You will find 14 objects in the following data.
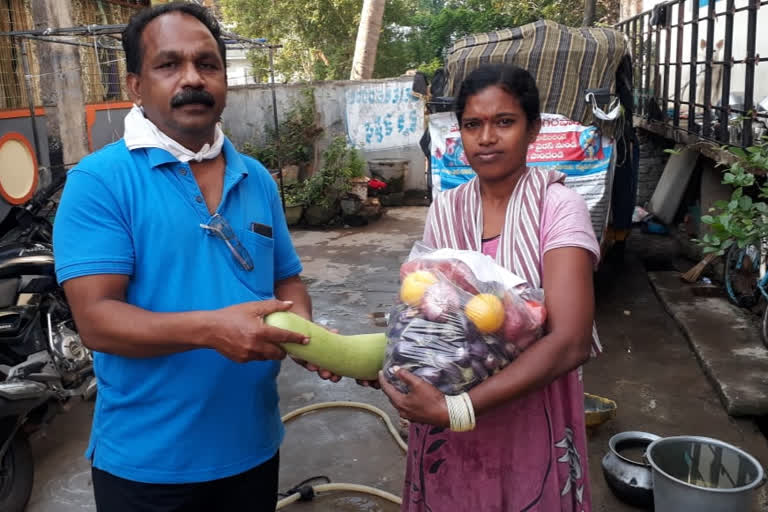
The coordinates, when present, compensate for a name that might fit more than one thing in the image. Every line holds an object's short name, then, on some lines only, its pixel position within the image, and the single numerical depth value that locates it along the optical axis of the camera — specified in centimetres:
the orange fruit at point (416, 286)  139
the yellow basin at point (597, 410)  354
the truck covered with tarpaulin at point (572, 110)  508
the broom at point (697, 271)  621
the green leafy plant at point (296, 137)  1100
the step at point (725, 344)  389
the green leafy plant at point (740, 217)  263
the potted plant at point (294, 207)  991
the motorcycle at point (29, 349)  299
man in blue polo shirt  139
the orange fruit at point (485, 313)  134
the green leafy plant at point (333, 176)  1002
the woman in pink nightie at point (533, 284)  146
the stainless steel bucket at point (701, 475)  246
